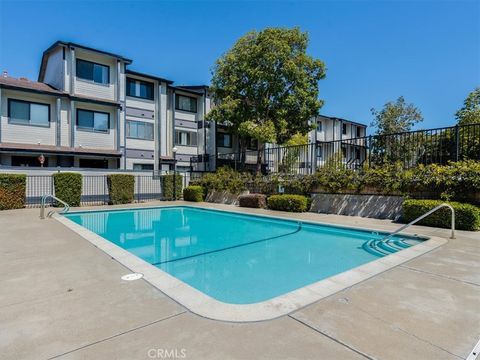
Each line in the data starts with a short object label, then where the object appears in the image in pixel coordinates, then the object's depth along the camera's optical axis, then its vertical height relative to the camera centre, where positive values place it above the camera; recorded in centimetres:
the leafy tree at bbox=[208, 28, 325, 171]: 1975 +631
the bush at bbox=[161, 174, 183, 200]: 1989 -87
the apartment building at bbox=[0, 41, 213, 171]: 1772 +397
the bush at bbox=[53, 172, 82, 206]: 1495 -72
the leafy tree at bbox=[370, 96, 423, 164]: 2720 +546
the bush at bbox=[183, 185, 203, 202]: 1902 -125
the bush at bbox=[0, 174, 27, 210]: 1363 -85
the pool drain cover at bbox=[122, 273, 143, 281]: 431 -154
